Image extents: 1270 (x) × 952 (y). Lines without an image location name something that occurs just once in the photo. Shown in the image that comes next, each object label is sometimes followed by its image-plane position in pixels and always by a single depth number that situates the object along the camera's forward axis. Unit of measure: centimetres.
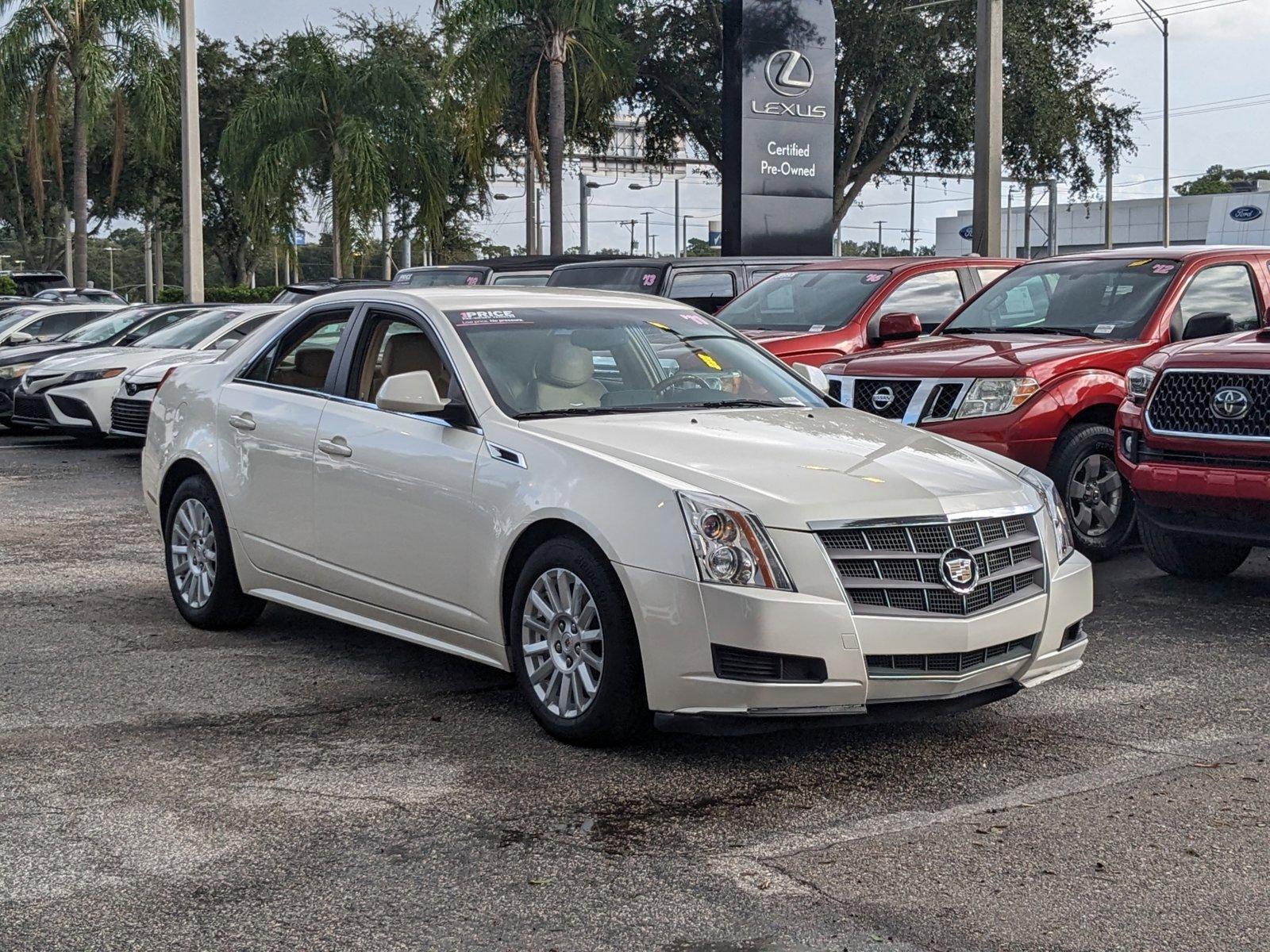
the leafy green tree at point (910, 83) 3591
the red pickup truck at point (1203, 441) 752
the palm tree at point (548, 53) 2823
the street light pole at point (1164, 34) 3906
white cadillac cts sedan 510
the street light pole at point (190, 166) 2492
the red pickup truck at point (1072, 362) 907
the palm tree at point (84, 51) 3234
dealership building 7450
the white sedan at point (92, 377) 1598
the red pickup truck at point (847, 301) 1170
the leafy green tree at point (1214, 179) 10775
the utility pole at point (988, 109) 1888
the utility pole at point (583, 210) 6319
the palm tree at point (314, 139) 3173
